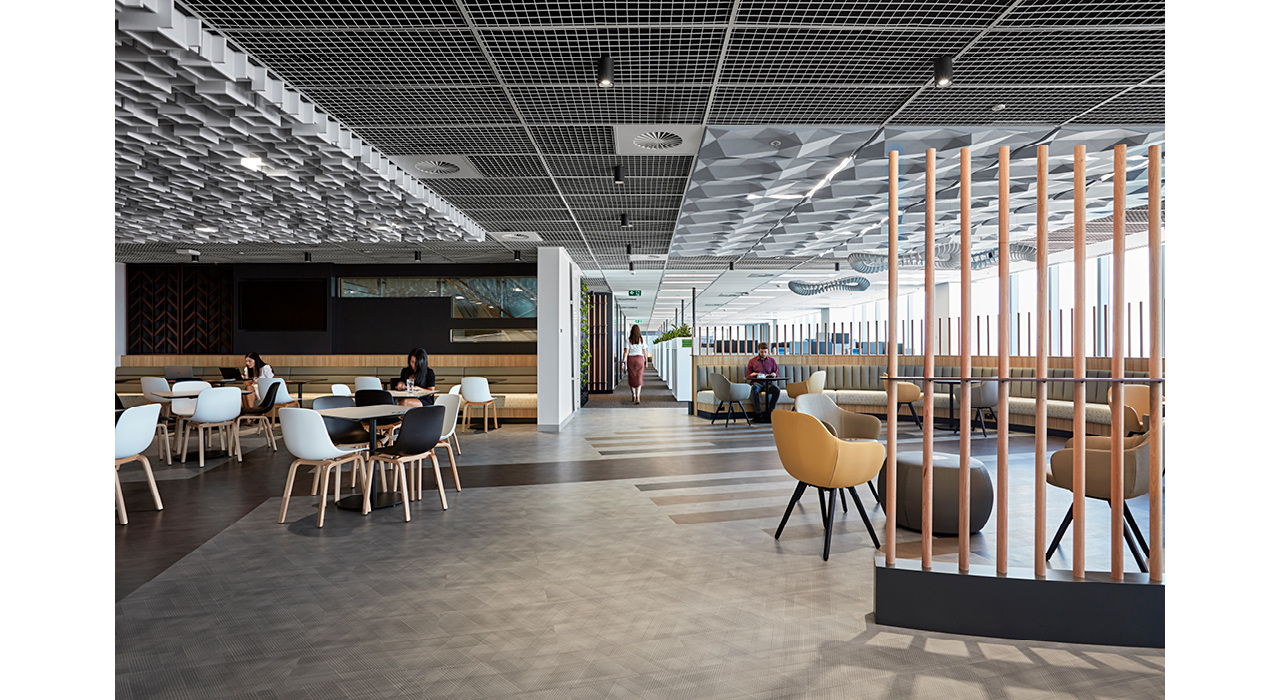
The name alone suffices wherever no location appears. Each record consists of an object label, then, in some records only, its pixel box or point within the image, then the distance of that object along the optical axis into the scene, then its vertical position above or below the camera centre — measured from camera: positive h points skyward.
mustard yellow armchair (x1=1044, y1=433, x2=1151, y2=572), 3.29 -0.67
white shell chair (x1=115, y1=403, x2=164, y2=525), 4.78 -0.62
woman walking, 15.02 -0.23
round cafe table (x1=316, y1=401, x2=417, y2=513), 5.07 -0.59
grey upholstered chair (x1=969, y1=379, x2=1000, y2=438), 9.09 -0.66
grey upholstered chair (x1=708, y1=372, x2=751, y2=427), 10.73 -0.67
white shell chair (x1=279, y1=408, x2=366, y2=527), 4.63 -0.65
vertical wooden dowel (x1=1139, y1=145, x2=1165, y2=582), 2.73 -0.17
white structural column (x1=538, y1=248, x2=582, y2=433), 10.26 +0.21
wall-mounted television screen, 12.50 +0.98
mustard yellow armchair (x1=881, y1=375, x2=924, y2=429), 10.15 -0.70
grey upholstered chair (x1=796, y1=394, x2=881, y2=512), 5.11 -0.55
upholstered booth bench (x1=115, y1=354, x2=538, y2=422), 12.10 -0.29
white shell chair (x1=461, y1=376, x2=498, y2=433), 9.60 -0.59
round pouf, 4.24 -0.97
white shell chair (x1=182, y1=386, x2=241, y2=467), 7.10 -0.64
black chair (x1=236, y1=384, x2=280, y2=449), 8.32 -0.72
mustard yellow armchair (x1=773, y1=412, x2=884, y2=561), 3.91 -0.67
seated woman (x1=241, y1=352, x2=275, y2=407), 9.49 -0.25
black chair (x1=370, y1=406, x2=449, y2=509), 4.93 -0.69
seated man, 11.16 -0.37
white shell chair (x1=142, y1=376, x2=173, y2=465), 7.55 -0.59
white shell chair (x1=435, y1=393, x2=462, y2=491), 5.74 -0.58
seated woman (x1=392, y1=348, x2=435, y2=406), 7.84 -0.25
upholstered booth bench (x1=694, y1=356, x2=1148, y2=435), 8.84 -0.55
